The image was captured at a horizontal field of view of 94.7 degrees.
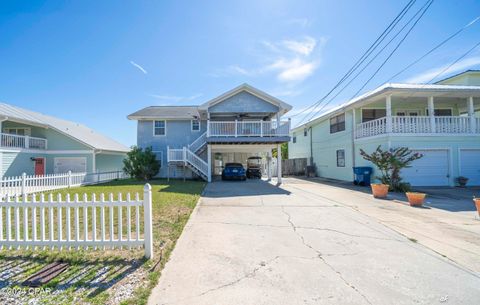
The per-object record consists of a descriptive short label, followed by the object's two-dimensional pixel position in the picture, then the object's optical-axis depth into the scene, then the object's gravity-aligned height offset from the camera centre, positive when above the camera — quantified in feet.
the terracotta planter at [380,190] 33.24 -4.72
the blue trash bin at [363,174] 46.80 -3.26
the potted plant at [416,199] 27.43 -5.02
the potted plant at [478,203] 22.23 -4.62
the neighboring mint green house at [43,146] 54.49 +4.24
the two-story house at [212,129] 50.39 +8.03
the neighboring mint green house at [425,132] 43.80 +5.55
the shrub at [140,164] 54.70 -0.73
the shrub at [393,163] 36.26 -0.72
